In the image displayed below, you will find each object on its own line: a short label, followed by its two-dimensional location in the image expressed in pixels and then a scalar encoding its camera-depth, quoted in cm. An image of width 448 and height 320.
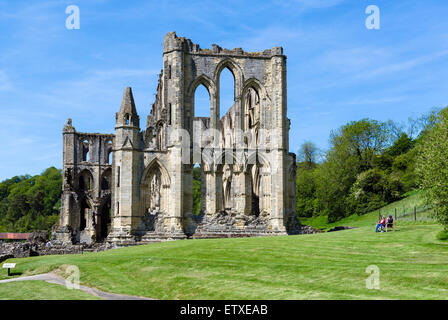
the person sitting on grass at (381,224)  3058
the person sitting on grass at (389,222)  3108
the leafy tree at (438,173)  2608
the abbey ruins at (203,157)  3981
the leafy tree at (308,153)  8544
